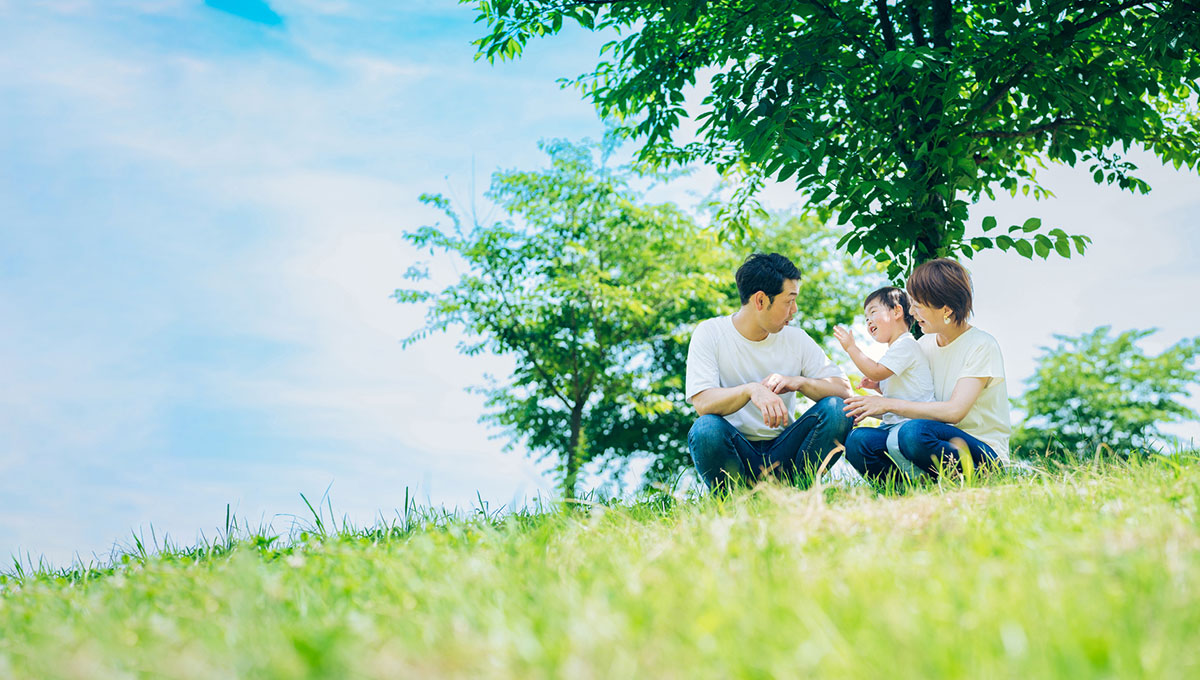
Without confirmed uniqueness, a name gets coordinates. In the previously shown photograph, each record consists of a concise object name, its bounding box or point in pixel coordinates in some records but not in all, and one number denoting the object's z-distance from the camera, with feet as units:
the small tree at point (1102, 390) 86.12
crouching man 18.66
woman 17.21
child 18.39
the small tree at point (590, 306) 54.65
